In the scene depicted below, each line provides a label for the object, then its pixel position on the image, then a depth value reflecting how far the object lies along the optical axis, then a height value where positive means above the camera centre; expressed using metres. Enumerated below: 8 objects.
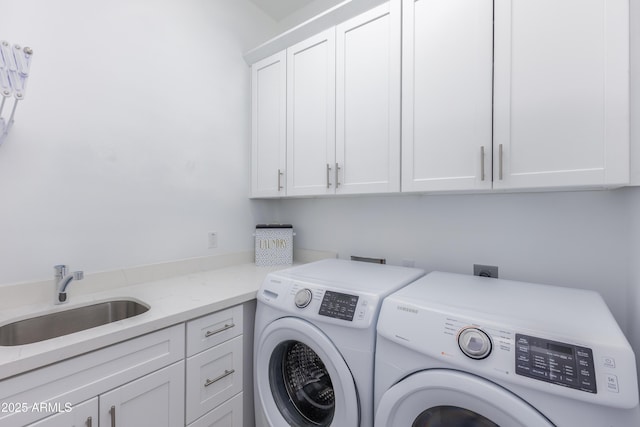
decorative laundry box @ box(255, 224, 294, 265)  2.13 -0.24
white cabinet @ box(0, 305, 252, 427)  0.84 -0.61
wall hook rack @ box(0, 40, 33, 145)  1.04 +0.52
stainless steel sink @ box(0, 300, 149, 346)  1.14 -0.48
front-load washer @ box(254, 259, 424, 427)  1.05 -0.53
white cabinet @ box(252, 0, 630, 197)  1.04 +0.52
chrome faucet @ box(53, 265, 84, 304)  1.24 -0.30
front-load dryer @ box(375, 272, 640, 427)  0.68 -0.40
